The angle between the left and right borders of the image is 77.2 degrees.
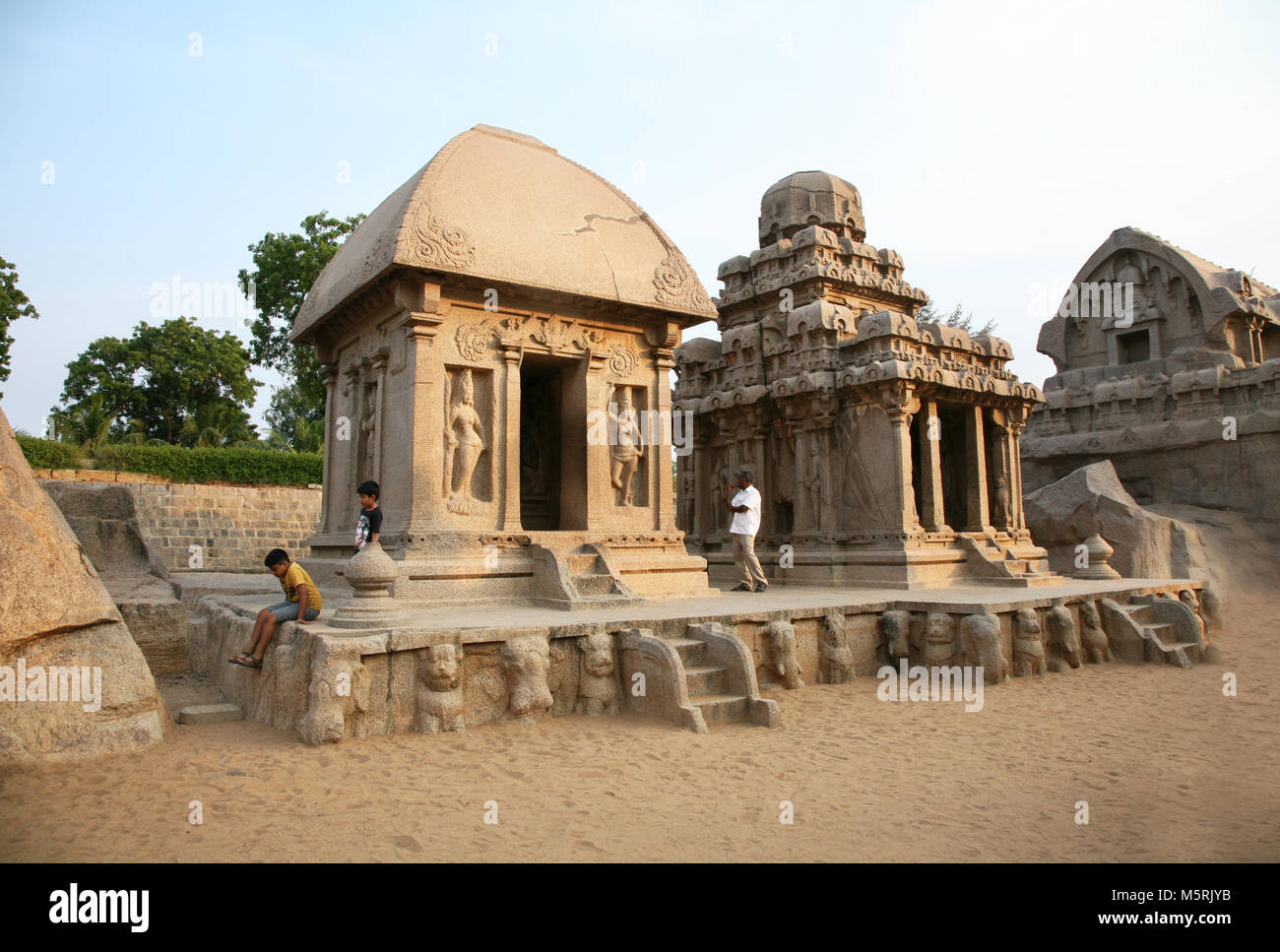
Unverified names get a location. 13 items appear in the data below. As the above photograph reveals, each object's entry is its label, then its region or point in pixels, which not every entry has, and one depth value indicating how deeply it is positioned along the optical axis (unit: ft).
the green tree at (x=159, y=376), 107.96
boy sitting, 20.07
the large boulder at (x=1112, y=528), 45.83
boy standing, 23.97
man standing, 33.94
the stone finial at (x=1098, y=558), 40.60
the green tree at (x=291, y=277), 80.33
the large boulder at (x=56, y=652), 15.39
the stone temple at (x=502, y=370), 27.17
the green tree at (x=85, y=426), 78.38
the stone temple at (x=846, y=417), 38.50
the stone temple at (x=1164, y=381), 52.21
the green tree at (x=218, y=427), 95.09
